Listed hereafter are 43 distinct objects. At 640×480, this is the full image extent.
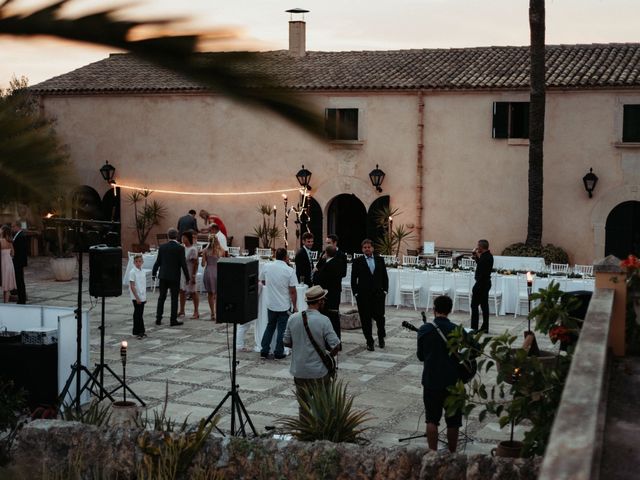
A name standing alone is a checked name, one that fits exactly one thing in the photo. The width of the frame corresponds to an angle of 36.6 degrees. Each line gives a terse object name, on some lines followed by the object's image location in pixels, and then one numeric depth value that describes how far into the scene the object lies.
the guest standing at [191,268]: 16.38
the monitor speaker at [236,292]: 10.05
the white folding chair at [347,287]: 19.02
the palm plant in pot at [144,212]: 27.22
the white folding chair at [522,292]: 17.56
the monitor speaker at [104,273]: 11.32
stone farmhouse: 23.53
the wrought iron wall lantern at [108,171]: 26.28
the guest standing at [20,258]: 17.86
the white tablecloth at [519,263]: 21.77
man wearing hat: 8.87
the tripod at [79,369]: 9.60
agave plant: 8.26
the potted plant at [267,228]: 25.42
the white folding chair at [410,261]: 19.43
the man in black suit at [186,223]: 22.64
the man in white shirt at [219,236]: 16.72
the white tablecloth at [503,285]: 17.27
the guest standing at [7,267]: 17.78
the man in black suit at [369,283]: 13.34
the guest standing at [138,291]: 14.66
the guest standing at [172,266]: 15.35
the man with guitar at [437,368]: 8.18
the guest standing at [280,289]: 12.58
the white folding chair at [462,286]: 17.97
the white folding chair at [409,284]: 18.39
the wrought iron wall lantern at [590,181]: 23.31
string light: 26.41
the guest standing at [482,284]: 14.80
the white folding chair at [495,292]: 17.94
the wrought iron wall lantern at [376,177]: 25.16
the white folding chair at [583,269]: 20.33
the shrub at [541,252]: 22.91
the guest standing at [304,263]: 14.07
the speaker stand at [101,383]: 9.80
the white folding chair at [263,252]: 22.73
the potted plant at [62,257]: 22.30
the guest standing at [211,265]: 16.08
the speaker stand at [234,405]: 8.54
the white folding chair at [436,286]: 18.14
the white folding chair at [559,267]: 20.45
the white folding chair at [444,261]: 21.63
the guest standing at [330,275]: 12.97
